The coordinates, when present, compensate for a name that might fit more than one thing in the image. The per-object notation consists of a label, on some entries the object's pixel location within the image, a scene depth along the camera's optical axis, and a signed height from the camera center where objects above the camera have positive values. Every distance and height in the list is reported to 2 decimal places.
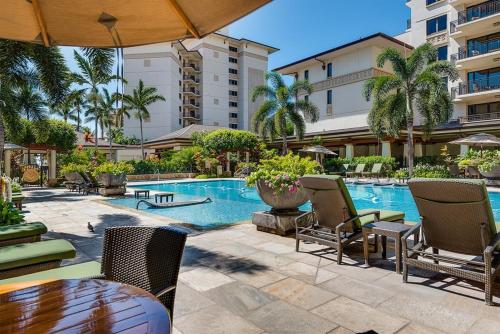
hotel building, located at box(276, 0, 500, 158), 25.69 +8.79
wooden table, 1.32 -0.63
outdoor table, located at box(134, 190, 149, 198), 13.24 -0.95
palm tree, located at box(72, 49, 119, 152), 10.23 +3.95
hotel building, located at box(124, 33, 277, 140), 52.19 +16.09
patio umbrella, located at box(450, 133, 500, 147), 16.66 +1.46
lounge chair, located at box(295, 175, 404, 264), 4.41 -0.65
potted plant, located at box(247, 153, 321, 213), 6.01 -0.20
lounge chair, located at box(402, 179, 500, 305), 3.19 -0.64
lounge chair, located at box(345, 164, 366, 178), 23.85 -0.10
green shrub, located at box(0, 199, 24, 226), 4.51 -0.62
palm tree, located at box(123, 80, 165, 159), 37.91 +8.51
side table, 3.91 -0.79
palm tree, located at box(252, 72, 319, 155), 27.08 +5.15
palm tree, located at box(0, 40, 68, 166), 9.11 +3.25
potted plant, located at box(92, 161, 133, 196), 14.64 -0.31
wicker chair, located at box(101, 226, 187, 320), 2.17 -0.62
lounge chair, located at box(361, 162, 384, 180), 22.69 -0.10
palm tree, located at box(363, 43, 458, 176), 20.08 +4.85
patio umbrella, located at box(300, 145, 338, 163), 22.55 +1.37
